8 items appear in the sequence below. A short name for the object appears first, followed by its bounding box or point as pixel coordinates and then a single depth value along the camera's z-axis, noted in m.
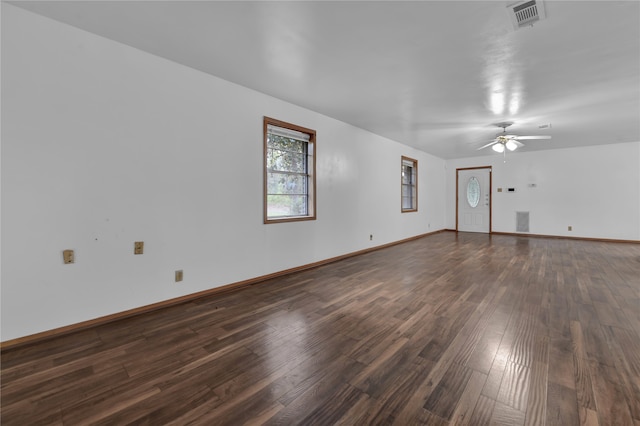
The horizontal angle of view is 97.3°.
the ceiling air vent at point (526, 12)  2.03
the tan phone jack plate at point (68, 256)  2.37
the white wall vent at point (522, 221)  8.18
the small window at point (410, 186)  7.53
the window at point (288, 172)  4.00
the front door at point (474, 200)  8.71
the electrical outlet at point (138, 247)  2.74
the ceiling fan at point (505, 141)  5.24
